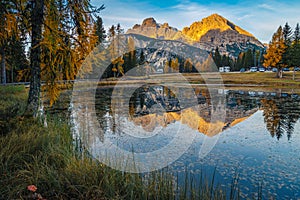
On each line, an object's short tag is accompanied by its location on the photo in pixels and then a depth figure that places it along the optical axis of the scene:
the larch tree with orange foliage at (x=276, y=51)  42.12
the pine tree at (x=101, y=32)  41.30
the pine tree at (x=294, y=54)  40.79
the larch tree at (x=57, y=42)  6.52
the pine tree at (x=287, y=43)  41.69
